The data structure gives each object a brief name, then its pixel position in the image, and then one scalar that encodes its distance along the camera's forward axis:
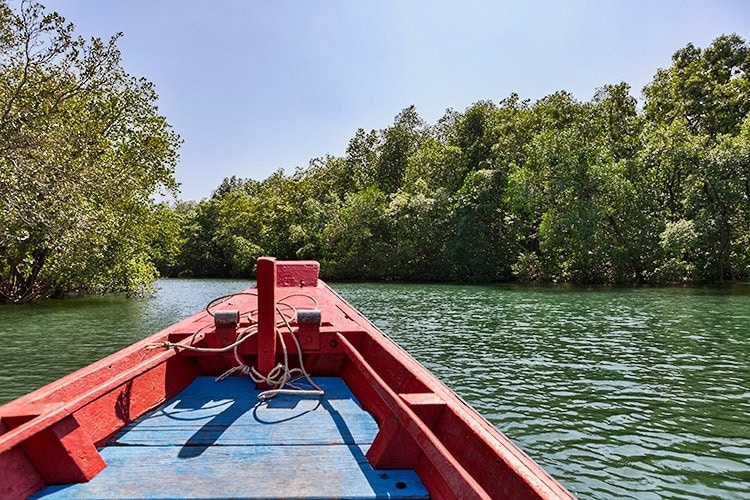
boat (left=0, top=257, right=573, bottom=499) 2.13
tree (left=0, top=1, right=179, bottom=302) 13.34
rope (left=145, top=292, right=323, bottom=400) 3.58
